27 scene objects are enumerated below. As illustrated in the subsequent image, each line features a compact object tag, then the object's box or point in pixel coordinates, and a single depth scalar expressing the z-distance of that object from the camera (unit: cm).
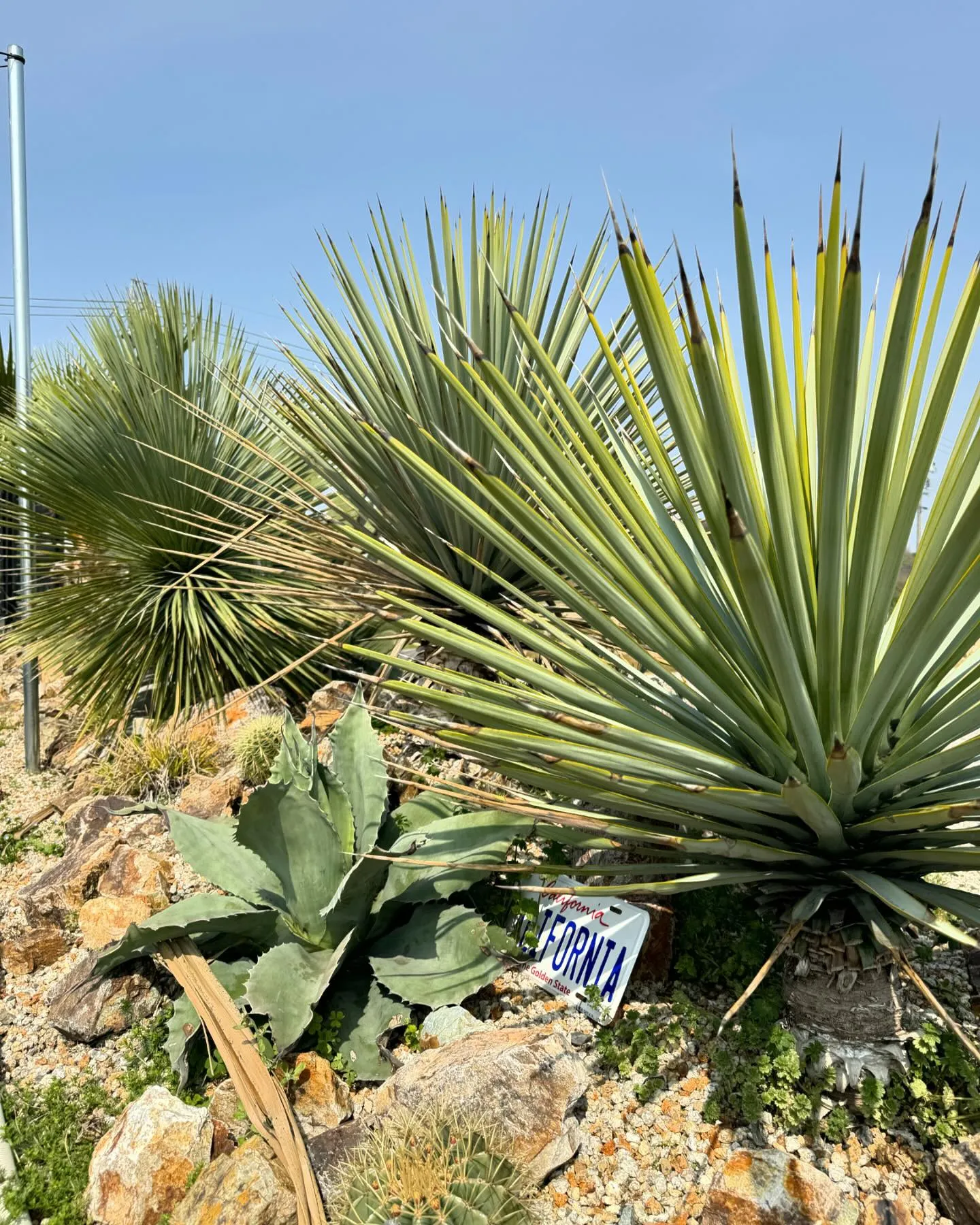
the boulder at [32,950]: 360
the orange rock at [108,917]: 345
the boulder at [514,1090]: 221
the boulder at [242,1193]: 218
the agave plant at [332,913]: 275
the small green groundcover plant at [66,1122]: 253
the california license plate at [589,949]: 257
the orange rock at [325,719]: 473
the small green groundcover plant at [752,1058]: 206
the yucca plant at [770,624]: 160
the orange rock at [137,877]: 366
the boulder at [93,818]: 445
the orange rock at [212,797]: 429
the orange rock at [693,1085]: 232
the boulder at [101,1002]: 313
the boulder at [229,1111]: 257
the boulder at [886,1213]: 186
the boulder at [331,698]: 486
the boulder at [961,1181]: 183
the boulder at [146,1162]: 243
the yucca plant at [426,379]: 359
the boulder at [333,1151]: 224
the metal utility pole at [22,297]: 592
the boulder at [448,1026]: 269
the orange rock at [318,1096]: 252
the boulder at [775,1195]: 184
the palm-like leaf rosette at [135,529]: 546
